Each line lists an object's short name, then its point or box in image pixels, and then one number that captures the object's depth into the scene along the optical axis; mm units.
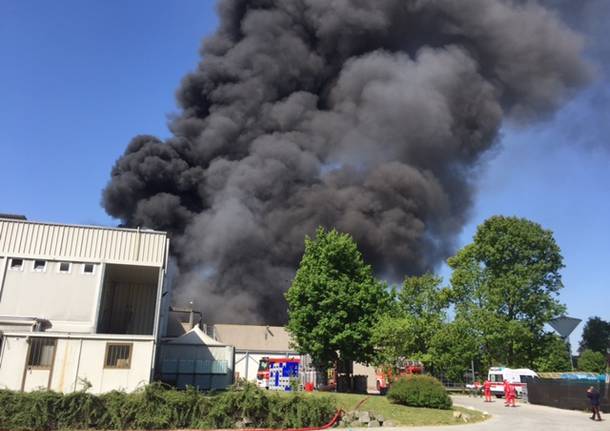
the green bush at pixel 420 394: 17328
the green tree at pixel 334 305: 25344
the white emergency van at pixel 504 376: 31094
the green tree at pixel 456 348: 30547
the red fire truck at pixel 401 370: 26312
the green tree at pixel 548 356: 34953
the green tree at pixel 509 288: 34688
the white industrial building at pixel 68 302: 17375
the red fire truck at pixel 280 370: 32031
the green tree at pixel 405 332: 24781
